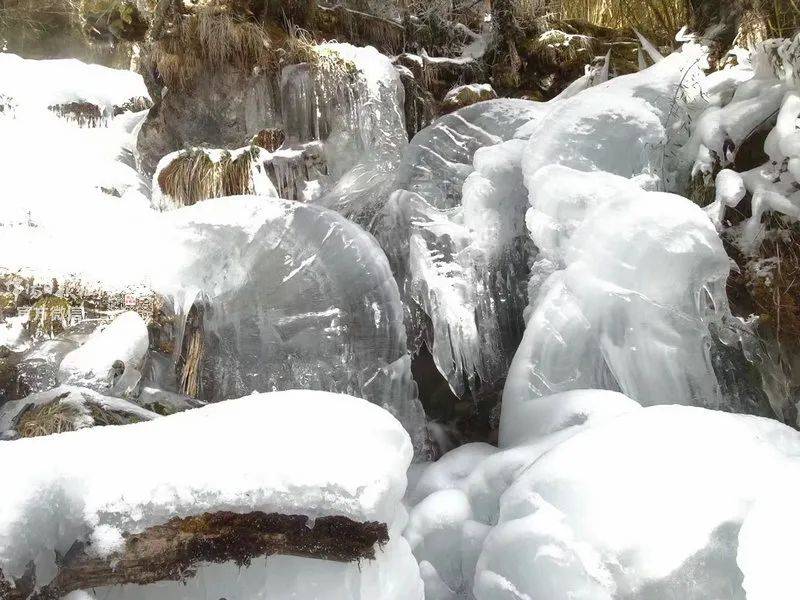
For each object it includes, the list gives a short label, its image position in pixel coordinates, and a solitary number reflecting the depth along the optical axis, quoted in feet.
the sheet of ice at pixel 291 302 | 10.64
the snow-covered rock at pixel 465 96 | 19.10
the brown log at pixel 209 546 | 5.23
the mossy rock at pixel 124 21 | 19.84
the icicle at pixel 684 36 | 13.84
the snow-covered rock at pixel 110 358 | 9.71
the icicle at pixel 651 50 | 14.86
